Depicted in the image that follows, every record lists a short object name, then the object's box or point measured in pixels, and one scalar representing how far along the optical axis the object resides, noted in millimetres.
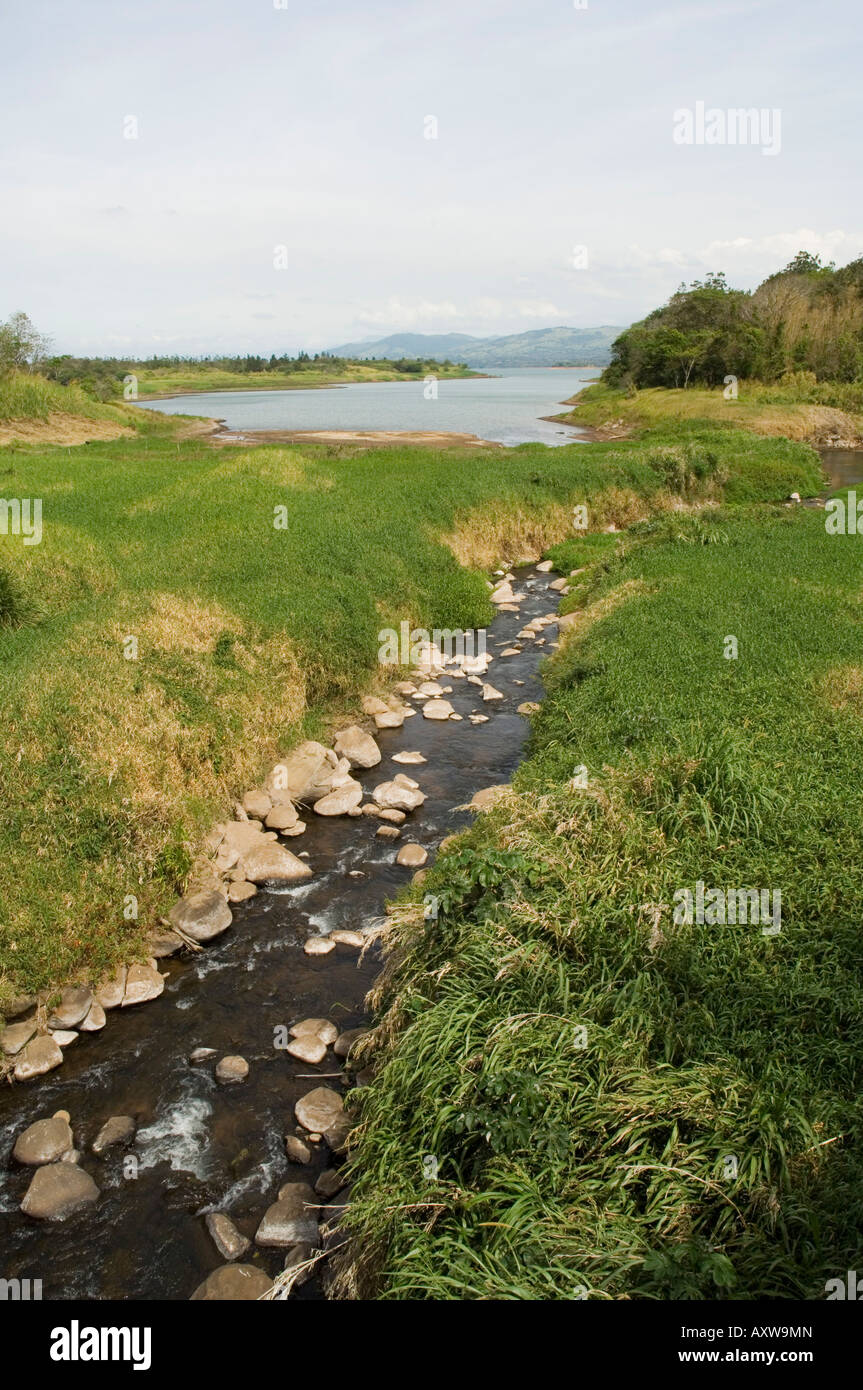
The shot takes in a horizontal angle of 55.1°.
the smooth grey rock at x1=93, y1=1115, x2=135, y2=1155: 7218
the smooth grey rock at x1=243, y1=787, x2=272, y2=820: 12258
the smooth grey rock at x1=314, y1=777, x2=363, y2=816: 12625
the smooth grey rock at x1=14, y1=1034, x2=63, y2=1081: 7980
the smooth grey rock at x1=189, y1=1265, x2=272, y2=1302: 5801
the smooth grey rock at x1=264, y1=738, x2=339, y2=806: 12812
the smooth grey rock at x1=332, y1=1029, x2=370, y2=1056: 8127
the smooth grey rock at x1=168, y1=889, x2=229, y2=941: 9867
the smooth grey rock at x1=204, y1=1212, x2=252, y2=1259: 6266
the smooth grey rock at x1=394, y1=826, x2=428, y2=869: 11211
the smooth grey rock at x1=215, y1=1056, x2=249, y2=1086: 7891
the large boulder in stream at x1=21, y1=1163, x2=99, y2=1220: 6598
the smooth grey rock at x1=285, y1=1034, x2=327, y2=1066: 8055
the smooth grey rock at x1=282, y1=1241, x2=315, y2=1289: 5984
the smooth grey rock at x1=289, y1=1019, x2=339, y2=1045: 8297
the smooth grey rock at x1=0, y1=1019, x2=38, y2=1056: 8133
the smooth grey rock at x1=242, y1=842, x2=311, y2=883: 11008
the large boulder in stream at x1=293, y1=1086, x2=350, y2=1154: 7207
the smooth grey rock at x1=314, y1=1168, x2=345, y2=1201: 6711
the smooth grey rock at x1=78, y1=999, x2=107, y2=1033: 8547
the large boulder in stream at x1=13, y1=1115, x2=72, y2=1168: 7017
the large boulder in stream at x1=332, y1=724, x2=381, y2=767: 13969
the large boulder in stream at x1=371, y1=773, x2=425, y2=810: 12602
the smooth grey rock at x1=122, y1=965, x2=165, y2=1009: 8969
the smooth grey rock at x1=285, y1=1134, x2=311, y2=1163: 7039
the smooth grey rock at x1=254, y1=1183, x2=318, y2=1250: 6320
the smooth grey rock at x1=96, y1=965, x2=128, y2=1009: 8867
